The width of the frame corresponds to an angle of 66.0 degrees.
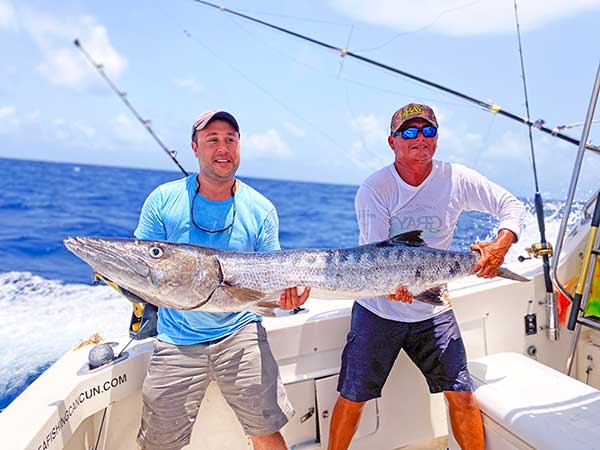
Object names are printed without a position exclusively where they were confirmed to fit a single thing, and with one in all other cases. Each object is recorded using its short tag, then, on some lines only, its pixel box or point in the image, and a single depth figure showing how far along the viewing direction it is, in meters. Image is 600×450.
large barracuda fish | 1.84
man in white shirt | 2.38
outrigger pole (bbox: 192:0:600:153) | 3.08
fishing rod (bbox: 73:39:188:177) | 3.38
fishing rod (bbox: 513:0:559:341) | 2.92
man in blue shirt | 2.15
